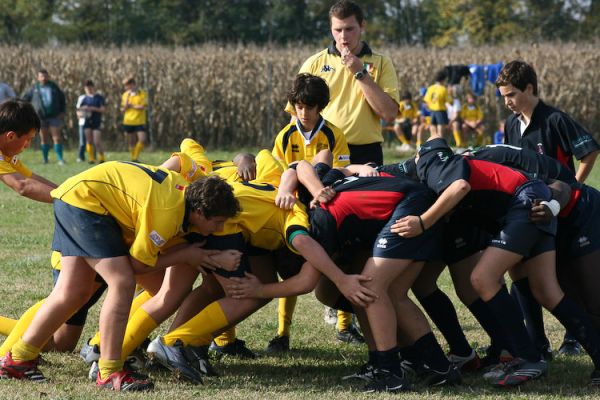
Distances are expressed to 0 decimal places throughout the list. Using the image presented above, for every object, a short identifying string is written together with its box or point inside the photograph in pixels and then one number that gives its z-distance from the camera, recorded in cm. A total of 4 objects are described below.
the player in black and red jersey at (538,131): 1086
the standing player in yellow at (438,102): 3881
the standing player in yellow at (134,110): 3643
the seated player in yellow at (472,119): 4313
